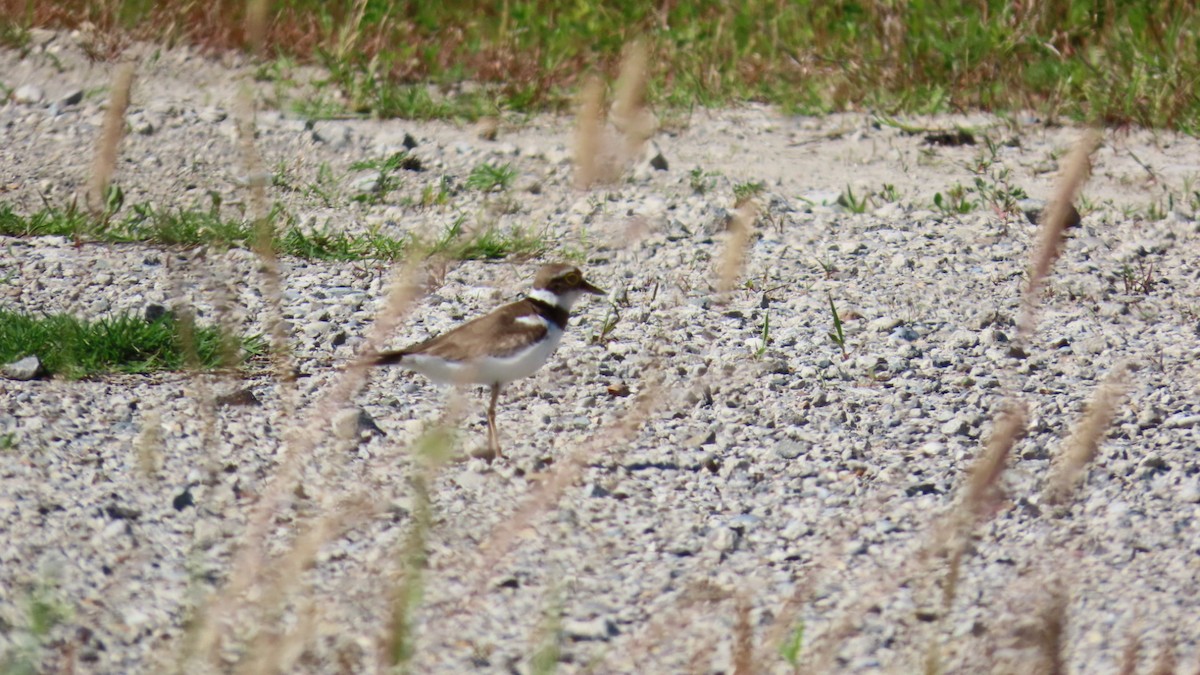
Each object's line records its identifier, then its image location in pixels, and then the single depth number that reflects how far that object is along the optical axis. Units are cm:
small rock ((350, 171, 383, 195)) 1603
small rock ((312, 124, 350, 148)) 1714
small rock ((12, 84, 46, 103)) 1820
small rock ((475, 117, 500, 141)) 1817
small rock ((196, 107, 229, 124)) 1766
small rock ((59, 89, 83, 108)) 1800
